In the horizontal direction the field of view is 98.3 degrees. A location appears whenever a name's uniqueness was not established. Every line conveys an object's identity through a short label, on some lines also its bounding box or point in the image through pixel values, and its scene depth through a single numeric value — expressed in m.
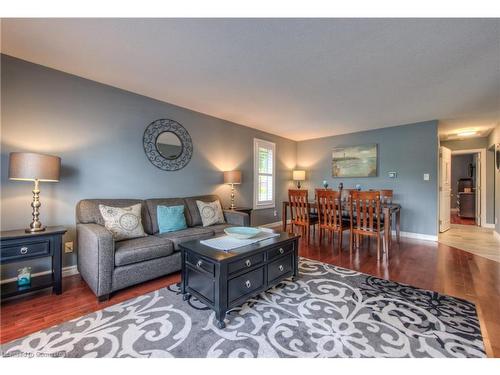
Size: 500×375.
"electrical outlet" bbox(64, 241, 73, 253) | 2.44
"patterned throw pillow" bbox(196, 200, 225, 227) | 3.21
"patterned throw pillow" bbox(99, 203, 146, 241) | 2.34
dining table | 3.09
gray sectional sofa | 1.91
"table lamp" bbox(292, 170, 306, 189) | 5.66
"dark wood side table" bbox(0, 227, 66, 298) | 1.78
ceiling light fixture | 4.80
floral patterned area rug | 1.33
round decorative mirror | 3.16
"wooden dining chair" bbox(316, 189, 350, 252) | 3.42
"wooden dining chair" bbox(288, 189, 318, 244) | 3.79
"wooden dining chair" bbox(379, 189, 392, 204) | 4.08
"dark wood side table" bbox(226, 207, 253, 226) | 3.92
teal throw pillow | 2.81
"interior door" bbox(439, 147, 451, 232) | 4.56
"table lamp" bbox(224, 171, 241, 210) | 3.96
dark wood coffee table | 1.59
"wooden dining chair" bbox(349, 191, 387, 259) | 3.03
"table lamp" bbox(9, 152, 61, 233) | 1.91
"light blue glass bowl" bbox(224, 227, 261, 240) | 2.13
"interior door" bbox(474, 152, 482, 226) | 5.42
